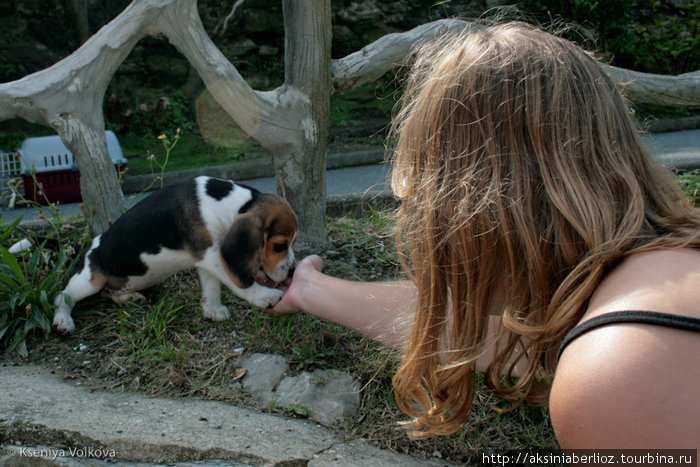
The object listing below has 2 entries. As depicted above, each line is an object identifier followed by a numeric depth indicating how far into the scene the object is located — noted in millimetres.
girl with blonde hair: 1128
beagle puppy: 2910
